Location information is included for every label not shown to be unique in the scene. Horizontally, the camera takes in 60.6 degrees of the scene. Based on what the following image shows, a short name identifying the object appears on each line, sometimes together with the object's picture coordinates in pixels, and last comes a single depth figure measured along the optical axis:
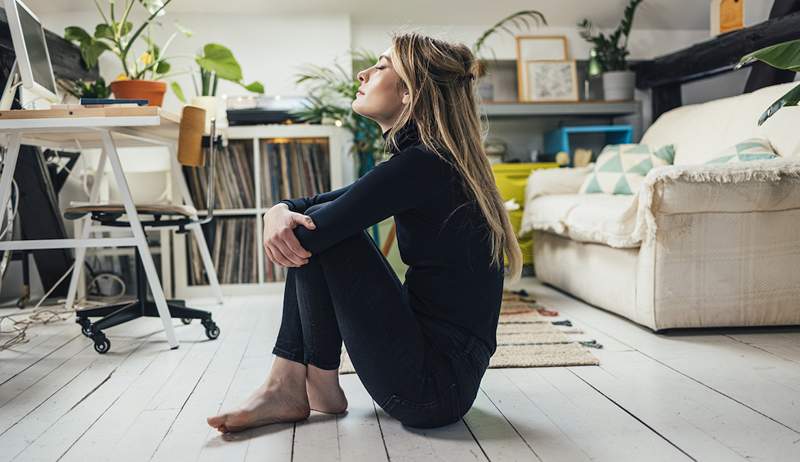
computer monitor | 2.29
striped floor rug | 2.03
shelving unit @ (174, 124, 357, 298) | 3.60
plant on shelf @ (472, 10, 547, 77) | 4.35
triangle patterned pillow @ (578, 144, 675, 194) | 3.44
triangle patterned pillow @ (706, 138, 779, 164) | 2.60
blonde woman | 1.29
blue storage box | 4.48
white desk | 2.18
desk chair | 2.49
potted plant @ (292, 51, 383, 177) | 3.77
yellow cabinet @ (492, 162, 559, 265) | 4.02
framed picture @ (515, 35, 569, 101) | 4.48
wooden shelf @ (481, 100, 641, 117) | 4.27
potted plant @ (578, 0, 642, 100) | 4.38
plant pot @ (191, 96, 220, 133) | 3.18
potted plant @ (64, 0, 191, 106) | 2.83
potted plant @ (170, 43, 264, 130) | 3.23
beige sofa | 2.19
